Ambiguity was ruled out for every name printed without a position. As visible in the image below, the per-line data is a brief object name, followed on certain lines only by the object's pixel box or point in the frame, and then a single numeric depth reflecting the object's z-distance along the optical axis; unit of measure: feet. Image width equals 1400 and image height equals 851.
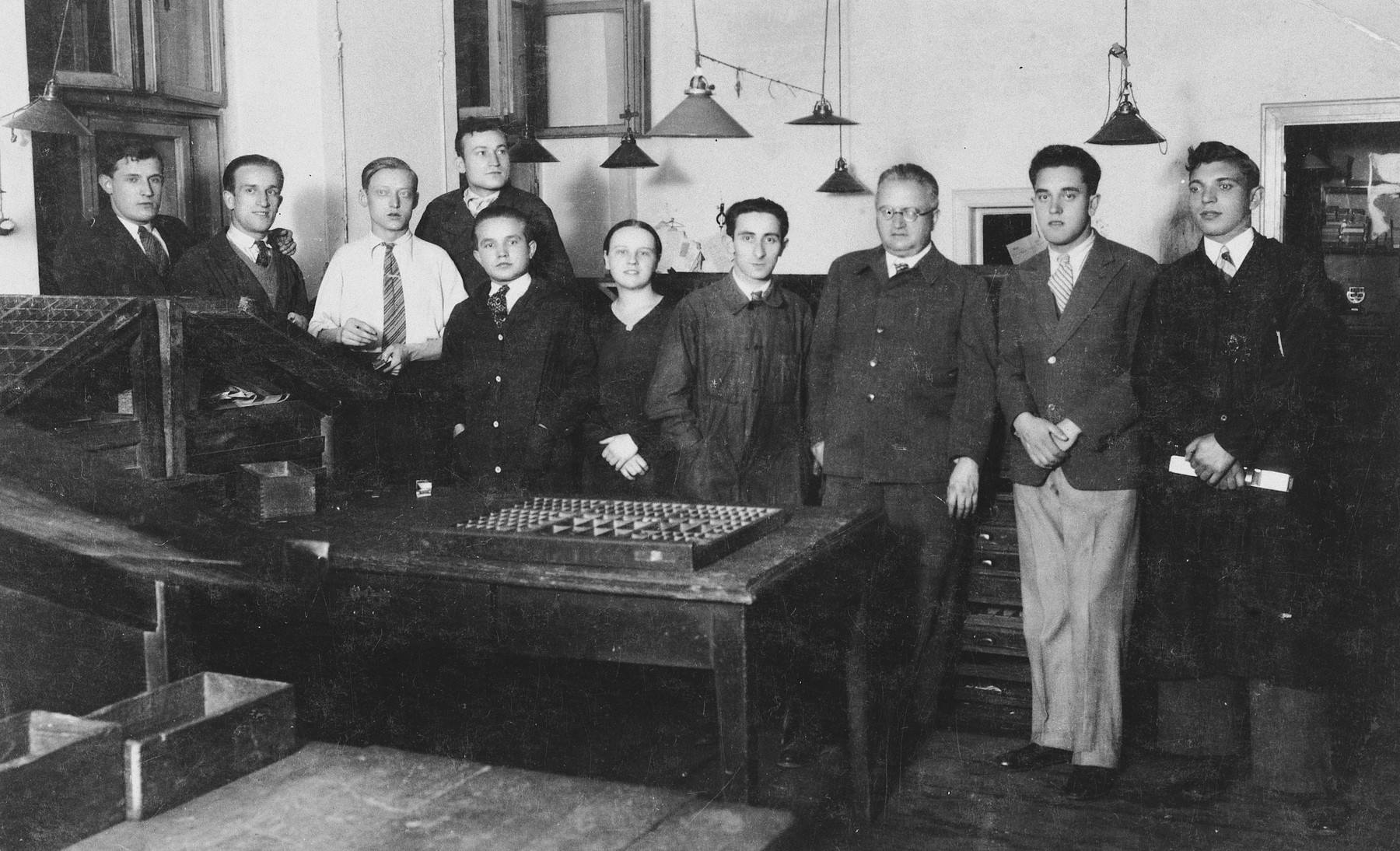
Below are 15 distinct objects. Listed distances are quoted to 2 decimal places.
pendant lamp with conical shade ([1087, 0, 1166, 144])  21.34
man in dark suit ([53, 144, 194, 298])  13.53
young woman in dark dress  13.20
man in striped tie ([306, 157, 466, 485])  13.88
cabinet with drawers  13.38
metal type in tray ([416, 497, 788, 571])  8.32
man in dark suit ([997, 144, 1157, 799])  11.48
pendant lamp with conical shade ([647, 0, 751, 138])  19.31
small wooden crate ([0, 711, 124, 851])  4.87
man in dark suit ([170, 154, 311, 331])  13.75
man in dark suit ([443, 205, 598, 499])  12.93
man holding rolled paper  10.91
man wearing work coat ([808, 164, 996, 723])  12.15
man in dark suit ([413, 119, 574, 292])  15.87
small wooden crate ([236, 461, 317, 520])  10.16
